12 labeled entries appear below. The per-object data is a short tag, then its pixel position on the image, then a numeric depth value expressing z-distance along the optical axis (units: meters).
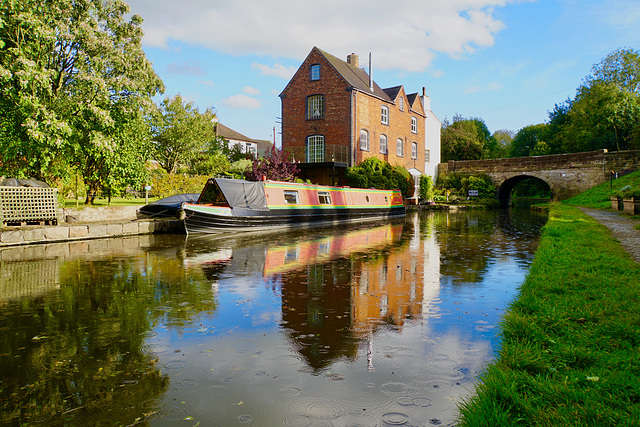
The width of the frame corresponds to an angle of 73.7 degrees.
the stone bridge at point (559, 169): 31.09
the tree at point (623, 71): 43.12
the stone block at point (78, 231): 12.20
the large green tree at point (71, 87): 12.51
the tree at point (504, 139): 79.06
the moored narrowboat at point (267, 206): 14.26
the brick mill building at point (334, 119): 27.56
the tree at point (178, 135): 33.16
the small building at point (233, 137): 57.84
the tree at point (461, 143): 48.97
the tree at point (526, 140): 66.55
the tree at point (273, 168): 23.92
